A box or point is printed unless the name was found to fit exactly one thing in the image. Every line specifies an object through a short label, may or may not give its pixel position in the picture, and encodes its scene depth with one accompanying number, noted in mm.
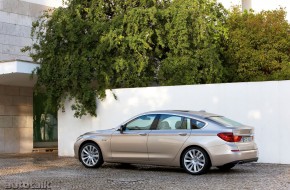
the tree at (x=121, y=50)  18203
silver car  11961
